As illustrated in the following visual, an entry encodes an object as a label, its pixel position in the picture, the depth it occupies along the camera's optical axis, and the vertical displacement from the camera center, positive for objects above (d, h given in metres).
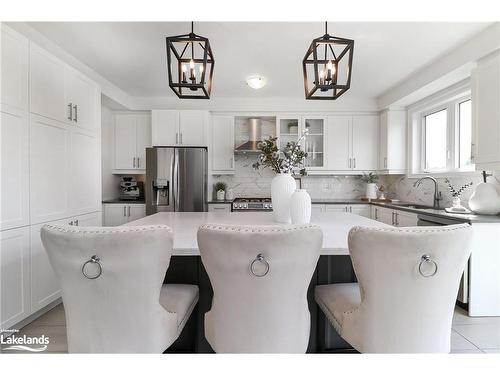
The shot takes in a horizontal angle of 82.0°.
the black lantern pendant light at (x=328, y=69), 1.71 +0.70
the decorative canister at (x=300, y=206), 1.88 -0.15
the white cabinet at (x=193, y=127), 4.34 +0.85
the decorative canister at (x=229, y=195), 4.69 -0.19
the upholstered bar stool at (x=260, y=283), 1.07 -0.39
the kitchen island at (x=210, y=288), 1.67 -0.61
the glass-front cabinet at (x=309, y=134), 4.51 +0.77
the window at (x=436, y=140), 3.62 +0.58
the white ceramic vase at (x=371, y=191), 4.54 -0.12
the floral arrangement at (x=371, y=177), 4.55 +0.10
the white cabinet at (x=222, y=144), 4.50 +0.61
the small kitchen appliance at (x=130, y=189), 4.58 -0.10
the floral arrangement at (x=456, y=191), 3.07 -0.07
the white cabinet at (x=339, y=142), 4.50 +0.65
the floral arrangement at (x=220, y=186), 4.59 -0.05
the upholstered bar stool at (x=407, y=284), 1.08 -0.39
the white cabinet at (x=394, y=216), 3.25 -0.41
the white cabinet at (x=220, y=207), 4.26 -0.35
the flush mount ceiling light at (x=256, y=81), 3.28 +1.17
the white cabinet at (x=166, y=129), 4.34 +0.81
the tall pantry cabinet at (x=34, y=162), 2.12 +0.17
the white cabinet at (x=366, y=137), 4.52 +0.73
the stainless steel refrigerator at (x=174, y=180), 4.05 +0.04
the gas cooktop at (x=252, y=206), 4.15 -0.33
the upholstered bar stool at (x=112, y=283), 1.07 -0.39
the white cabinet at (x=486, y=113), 2.37 +0.61
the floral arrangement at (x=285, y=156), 2.09 +0.20
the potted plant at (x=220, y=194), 4.53 -0.17
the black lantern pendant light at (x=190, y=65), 1.73 +0.73
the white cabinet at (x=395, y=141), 4.23 +0.63
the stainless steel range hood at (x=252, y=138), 4.39 +0.70
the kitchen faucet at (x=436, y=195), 3.54 -0.14
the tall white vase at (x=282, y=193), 2.10 -0.07
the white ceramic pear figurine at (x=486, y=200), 2.62 -0.15
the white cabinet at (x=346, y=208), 4.26 -0.37
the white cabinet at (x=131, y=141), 4.45 +0.65
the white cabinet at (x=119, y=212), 4.13 -0.42
